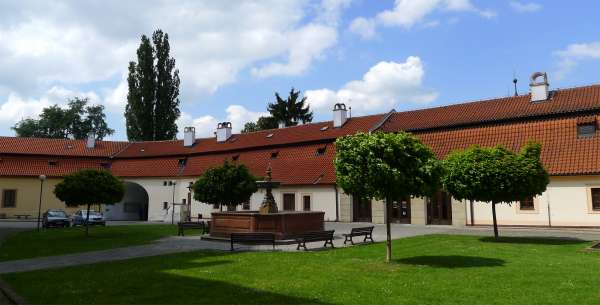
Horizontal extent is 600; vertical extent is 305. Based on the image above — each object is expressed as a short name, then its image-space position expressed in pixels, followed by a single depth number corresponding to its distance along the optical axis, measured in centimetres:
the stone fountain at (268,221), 2100
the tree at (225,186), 2736
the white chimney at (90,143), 5266
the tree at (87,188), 2586
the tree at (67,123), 7144
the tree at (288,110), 6650
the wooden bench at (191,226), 2598
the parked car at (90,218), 3831
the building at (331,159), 2714
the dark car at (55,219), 3547
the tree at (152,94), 5478
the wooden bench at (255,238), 1861
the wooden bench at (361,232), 1994
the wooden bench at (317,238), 1828
